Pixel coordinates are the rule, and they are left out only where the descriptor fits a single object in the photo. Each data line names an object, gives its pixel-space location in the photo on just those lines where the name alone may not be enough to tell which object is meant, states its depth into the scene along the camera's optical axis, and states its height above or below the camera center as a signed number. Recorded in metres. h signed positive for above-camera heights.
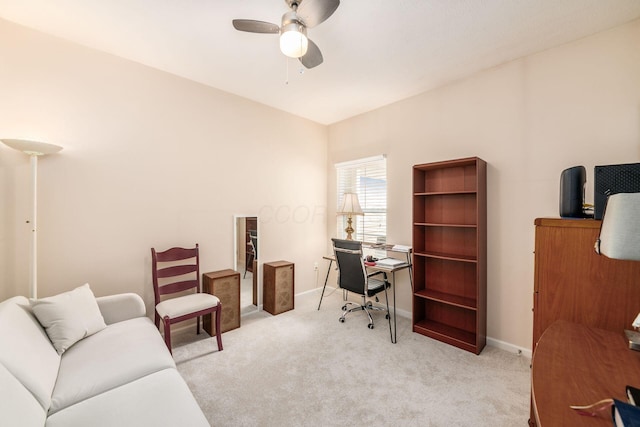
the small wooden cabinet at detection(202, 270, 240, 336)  2.76 -0.93
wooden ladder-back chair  2.27 -0.79
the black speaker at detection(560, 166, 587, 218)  1.54 +0.12
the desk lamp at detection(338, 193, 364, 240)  3.57 +0.07
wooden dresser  1.28 -0.38
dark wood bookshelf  2.48 -0.45
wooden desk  0.75 -0.59
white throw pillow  1.62 -0.71
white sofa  1.10 -0.90
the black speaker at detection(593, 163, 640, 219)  1.27 +0.15
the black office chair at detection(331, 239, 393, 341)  2.79 -0.72
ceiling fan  1.53 +1.21
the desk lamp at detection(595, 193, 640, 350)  0.74 -0.05
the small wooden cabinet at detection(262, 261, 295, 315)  3.27 -1.00
